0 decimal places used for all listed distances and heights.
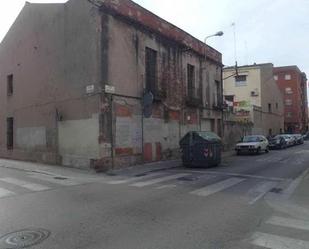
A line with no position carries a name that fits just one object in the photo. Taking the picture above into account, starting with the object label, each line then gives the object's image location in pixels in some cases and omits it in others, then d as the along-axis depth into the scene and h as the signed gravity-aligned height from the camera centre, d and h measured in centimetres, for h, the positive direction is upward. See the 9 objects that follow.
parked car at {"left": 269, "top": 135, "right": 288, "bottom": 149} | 2278 -105
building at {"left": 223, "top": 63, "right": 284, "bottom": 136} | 3008 +512
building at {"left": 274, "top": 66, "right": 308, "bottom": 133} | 5158 +738
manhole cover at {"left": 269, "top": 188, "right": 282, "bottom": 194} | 723 -170
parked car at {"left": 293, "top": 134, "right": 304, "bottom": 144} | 2901 -96
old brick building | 1133 +256
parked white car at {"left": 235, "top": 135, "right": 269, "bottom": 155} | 1748 -91
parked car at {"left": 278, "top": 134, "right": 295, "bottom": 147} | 2491 -91
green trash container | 1198 -80
